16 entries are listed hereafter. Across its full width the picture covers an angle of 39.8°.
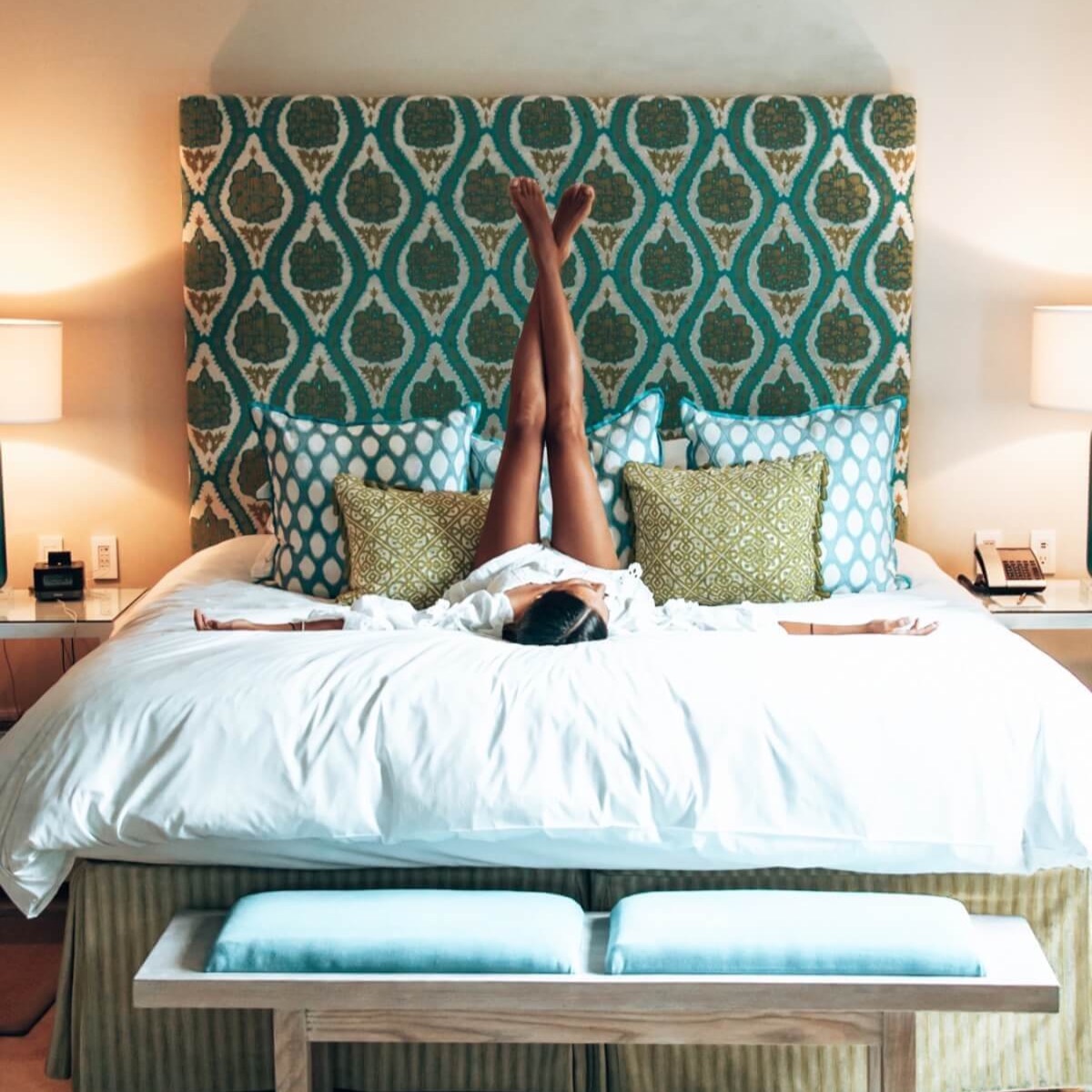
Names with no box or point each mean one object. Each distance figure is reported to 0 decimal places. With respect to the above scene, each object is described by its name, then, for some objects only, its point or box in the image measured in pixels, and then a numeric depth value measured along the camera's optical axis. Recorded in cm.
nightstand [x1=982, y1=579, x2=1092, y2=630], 380
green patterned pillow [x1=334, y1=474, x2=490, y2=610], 353
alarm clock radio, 404
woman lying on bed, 307
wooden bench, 219
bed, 243
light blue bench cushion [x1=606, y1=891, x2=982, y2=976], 220
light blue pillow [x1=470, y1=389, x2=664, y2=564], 375
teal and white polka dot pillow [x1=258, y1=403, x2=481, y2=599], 370
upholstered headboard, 414
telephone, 396
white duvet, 242
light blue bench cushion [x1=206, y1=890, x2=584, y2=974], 221
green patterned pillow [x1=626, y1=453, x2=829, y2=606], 352
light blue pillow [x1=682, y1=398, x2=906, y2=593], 372
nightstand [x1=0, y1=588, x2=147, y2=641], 378
